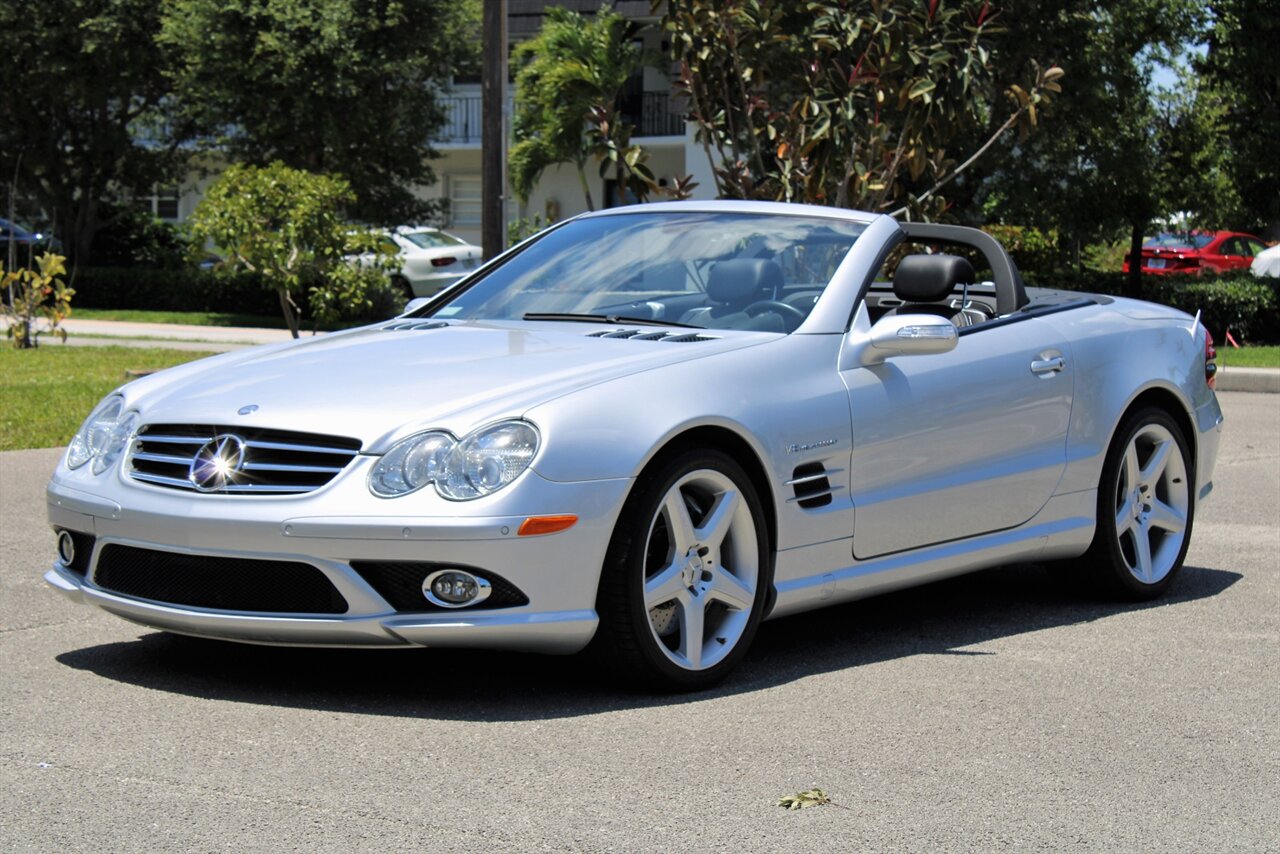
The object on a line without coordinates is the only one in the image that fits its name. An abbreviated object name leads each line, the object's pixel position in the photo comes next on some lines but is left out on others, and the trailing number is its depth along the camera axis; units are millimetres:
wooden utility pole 17438
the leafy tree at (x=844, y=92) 14508
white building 39250
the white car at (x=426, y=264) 31578
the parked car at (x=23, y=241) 34384
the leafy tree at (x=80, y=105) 31406
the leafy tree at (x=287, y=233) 19031
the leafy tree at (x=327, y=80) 29391
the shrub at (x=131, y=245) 36094
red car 35812
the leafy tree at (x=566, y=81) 36812
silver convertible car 4969
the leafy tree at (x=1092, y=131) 25094
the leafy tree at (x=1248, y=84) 25281
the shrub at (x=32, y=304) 18828
